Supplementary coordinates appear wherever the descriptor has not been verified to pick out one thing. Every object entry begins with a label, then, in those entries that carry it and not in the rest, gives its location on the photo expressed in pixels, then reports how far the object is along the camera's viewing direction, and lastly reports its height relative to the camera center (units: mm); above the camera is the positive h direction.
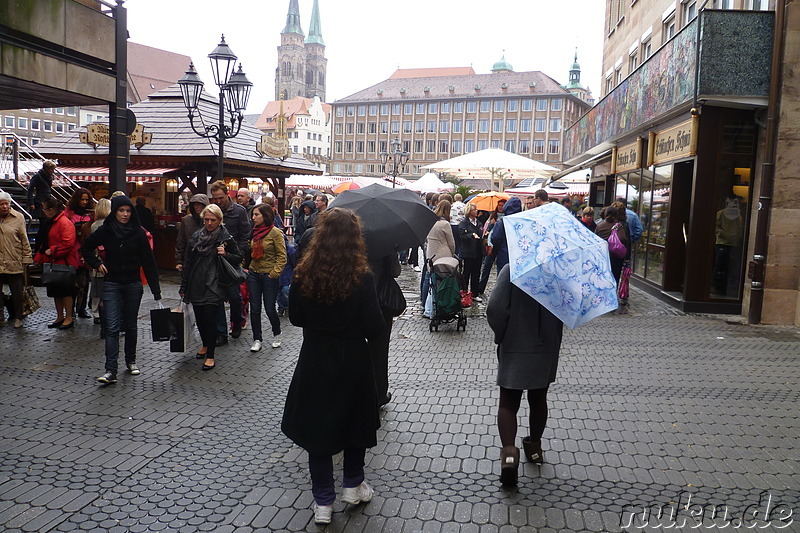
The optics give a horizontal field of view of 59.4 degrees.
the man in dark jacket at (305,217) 10775 -354
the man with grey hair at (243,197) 10433 -55
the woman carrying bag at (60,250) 9398 -851
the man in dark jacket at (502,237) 10047 -500
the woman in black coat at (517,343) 4449 -883
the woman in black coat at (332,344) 3727 -794
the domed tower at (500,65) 137250 +26902
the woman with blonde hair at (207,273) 7527 -872
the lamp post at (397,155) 30117 +1953
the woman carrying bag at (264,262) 8492 -822
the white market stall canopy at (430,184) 29634 +728
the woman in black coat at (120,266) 6922 -773
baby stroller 9773 -1285
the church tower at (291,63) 141000 +26717
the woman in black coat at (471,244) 12086 -725
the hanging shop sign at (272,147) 18562 +1269
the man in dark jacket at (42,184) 12570 +22
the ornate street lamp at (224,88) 12062 +1861
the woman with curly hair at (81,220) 9827 -464
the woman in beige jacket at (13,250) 9227 -867
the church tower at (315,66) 144875 +26857
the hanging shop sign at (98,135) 11336 +868
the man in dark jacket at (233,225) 8625 -404
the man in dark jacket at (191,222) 8391 -385
